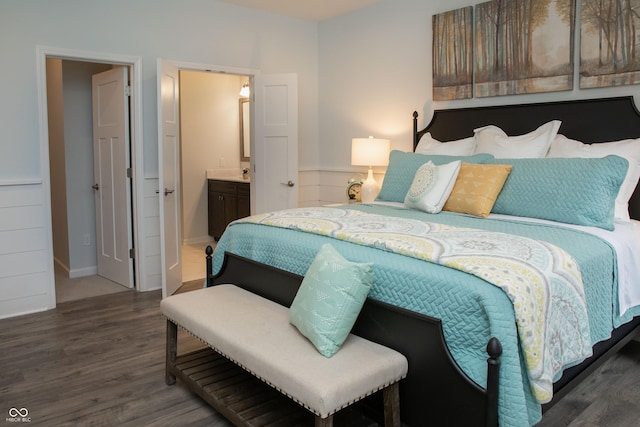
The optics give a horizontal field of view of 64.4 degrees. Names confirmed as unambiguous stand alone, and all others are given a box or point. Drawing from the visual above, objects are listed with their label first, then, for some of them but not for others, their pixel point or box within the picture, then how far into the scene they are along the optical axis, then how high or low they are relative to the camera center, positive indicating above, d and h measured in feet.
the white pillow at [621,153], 9.60 +0.41
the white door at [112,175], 14.08 +0.17
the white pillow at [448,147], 12.33 +0.74
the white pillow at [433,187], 10.25 -0.22
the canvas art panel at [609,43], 10.36 +2.75
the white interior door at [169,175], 13.09 +0.12
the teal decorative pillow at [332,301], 6.38 -1.62
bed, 5.81 -1.53
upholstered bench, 5.70 -2.24
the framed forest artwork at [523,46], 11.39 +3.04
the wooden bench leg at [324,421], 5.64 -2.72
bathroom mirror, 20.71 +2.03
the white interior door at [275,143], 15.90 +1.13
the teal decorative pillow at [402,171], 11.75 +0.13
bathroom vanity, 18.57 -0.89
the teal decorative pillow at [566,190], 8.72 -0.27
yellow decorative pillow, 9.82 -0.27
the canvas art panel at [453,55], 13.12 +3.21
